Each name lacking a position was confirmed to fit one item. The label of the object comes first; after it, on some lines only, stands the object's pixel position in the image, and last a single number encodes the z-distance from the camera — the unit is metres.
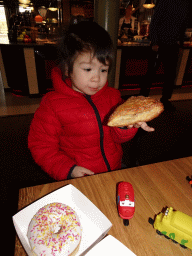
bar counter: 3.39
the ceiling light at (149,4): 6.16
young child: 0.90
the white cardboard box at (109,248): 0.46
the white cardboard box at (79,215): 0.50
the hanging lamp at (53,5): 7.02
